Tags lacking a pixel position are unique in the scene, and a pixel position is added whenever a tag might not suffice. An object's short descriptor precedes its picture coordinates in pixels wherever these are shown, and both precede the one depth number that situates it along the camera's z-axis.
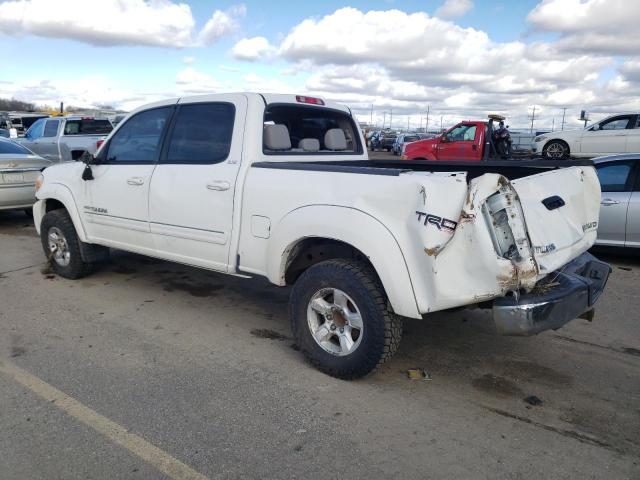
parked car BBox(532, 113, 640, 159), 16.58
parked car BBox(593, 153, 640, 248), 6.81
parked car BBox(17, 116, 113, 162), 14.09
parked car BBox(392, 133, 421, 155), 34.63
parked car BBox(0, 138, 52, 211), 9.05
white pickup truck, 3.08
